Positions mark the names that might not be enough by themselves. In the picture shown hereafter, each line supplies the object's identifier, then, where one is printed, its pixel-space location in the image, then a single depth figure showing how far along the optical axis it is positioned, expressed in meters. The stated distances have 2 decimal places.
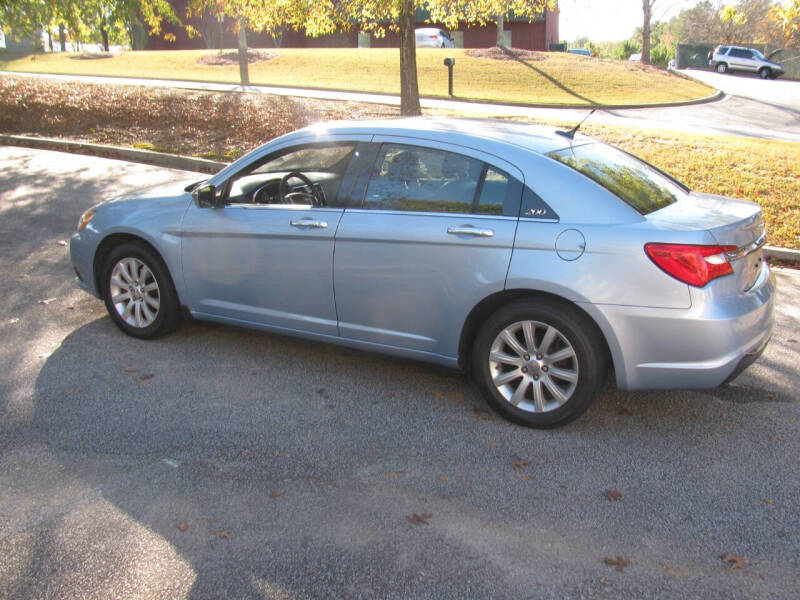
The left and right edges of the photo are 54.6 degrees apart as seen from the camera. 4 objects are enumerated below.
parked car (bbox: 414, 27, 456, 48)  45.25
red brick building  50.69
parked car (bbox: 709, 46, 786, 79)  42.84
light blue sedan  4.18
